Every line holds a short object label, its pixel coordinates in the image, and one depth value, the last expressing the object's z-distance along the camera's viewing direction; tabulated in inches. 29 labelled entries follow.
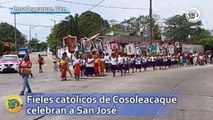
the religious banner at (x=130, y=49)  1900.3
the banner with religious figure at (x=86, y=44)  1417.3
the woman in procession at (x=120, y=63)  1089.1
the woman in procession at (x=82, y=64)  1033.3
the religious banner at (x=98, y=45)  1450.9
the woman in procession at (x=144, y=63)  1379.9
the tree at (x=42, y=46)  7450.8
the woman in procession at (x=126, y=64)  1141.7
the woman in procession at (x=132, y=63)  1262.3
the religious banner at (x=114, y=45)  1652.4
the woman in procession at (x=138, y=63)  1294.3
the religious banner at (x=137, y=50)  1898.4
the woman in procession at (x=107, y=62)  1211.5
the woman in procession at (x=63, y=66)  895.1
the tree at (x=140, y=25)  3944.4
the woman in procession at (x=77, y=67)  918.4
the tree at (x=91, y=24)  3730.3
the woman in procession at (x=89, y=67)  1034.7
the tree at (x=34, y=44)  7218.5
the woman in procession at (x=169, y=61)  1600.6
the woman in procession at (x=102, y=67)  1073.7
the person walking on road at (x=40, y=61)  1330.0
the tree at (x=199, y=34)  3857.5
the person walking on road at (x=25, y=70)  612.7
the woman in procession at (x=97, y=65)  1041.3
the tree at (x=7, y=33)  5447.8
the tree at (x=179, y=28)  3993.6
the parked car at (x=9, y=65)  1269.7
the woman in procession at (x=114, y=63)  1046.4
